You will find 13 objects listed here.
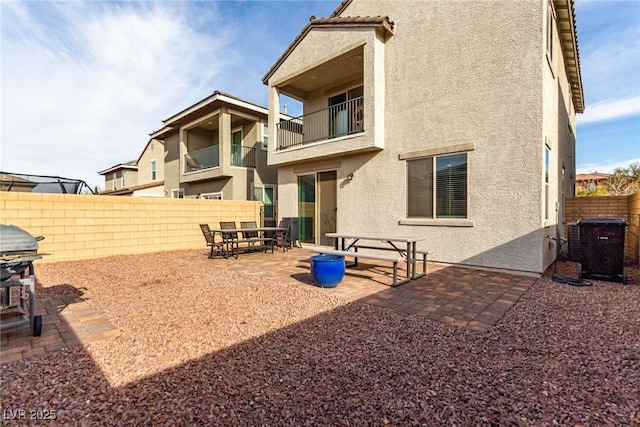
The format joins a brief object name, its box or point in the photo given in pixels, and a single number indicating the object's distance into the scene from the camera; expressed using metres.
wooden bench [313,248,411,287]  5.51
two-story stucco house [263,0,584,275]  6.59
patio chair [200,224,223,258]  9.37
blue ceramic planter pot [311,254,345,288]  5.39
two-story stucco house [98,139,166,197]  22.77
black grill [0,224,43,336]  3.21
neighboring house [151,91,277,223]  15.01
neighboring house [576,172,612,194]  20.21
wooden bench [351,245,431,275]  6.44
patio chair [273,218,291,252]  10.89
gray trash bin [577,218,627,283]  5.80
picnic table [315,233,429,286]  5.62
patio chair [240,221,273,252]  9.76
